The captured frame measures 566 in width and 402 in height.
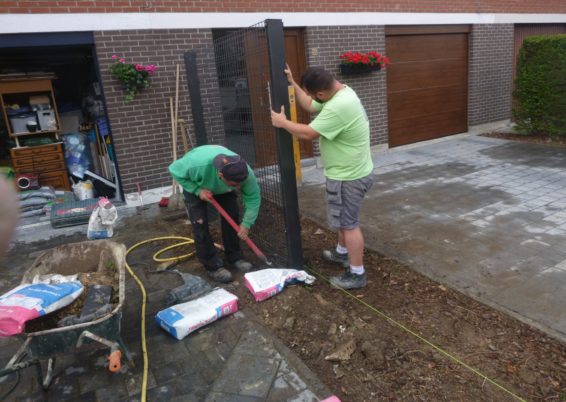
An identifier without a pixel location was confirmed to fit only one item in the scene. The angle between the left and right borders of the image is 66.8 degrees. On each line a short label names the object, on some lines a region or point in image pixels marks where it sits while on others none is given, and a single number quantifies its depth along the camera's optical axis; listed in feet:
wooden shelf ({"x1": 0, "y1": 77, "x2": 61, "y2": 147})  21.79
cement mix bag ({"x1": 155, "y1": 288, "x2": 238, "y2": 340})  10.09
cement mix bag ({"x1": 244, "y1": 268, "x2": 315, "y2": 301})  11.50
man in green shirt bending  11.13
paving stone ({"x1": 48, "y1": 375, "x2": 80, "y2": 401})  8.53
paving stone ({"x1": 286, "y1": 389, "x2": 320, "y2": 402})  7.99
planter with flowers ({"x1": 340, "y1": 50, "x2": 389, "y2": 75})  25.94
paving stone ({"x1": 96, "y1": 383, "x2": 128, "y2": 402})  8.38
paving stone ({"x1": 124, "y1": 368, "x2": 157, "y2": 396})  8.54
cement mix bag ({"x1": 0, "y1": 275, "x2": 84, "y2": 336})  7.38
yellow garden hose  8.69
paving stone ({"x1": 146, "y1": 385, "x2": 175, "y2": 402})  8.29
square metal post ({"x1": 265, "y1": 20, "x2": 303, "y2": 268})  10.90
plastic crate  18.79
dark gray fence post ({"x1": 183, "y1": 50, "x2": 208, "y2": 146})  18.69
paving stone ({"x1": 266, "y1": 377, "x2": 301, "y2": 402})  8.10
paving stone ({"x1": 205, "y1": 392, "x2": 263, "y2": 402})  8.11
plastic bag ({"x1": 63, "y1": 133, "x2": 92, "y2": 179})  24.14
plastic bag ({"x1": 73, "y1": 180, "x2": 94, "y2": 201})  22.21
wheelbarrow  7.67
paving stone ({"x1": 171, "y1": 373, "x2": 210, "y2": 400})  8.39
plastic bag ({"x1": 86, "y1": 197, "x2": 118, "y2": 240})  15.11
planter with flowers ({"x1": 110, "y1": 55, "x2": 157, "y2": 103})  19.34
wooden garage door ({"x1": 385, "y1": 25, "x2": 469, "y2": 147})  29.89
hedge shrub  28.30
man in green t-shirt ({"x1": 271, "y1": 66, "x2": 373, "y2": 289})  10.78
